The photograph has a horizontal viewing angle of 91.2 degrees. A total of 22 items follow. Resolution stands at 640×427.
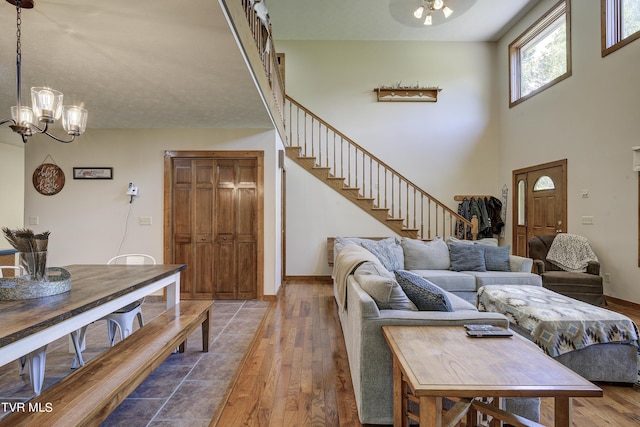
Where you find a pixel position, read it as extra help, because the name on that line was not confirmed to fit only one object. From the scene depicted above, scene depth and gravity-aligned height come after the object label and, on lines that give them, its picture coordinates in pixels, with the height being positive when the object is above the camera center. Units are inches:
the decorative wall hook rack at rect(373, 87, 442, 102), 267.7 +102.1
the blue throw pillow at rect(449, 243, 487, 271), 165.1 -23.3
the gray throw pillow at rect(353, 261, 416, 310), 77.4 -19.8
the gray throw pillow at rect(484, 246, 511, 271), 165.3 -23.8
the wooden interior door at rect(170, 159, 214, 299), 177.9 -4.6
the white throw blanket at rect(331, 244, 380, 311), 105.0 -18.0
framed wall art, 175.2 +22.9
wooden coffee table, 45.7 -25.4
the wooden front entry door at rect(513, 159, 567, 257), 209.1 +8.7
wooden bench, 49.0 -32.1
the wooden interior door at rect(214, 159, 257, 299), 178.4 -8.6
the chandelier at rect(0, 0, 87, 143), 84.0 +28.8
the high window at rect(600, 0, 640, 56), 163.5 +104.3
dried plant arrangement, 65.4 -7.5
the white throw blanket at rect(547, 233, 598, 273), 174.7 -22.4
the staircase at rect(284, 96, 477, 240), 250.1 +31.9
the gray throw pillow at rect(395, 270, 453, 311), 77.8 -20.4
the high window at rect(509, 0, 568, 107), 211.2 +118.9
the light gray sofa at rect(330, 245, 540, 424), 70.7 -30.9
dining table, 50.6 -18.6
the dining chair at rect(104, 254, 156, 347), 96.5 -33.0
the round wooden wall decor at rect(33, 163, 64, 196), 174.2 +19.4
